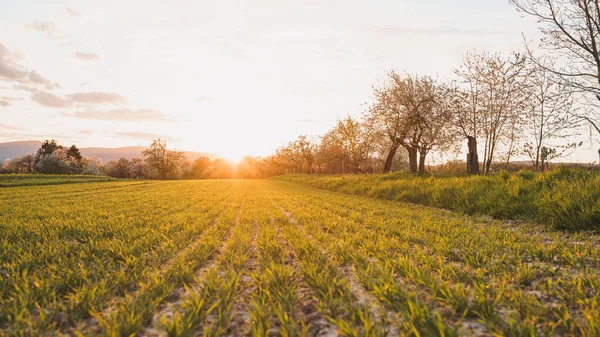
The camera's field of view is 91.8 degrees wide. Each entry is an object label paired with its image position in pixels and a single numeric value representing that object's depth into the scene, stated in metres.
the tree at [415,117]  27.62
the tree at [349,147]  52.97
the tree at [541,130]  21.71
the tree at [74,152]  101.95
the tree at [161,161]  106.00
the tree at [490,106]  24.39
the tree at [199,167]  125.70
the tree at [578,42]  14.59
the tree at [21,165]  107.88
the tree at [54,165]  86.75
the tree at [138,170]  115.75
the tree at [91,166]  104.88
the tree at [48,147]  101.94
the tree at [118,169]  117.12
